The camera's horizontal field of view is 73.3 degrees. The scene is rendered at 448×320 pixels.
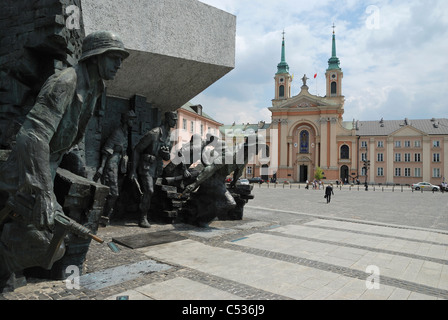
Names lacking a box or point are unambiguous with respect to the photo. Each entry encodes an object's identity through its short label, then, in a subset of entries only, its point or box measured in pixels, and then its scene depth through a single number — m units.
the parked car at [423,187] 38.04
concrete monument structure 3.35
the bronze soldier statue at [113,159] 6.89
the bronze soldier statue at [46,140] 2.48
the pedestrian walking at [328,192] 17.14
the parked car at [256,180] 47.55
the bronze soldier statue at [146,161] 7.27
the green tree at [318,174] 54.08
